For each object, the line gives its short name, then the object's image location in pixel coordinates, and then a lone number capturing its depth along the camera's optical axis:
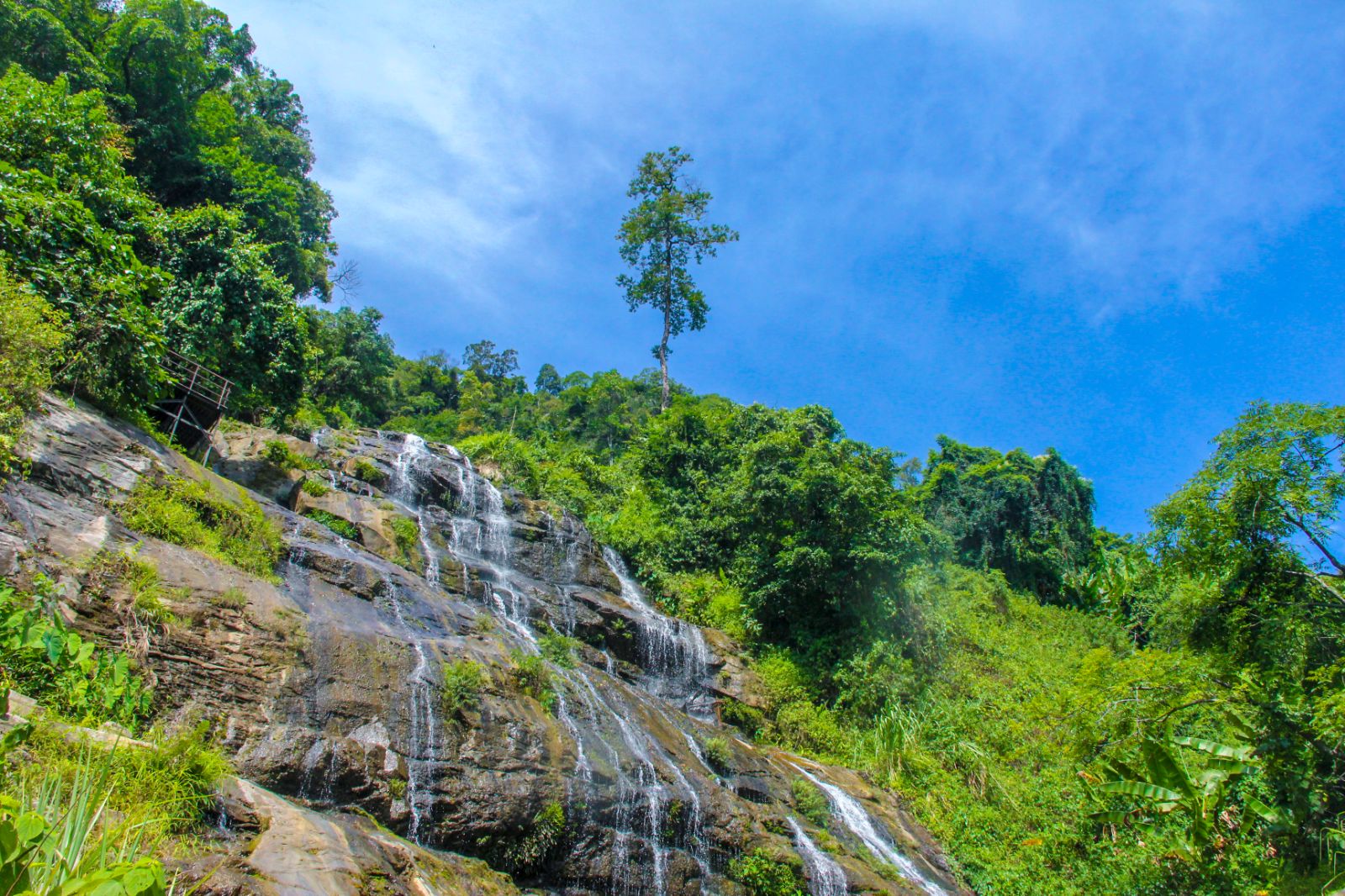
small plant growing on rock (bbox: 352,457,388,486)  20.18
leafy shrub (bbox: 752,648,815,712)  18.56
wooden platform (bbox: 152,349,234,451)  15.80
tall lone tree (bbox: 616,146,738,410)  36.47
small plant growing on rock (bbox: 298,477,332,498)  16.58
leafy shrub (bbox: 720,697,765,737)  17.27
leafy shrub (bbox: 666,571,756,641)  21.53
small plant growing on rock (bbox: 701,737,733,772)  13.27
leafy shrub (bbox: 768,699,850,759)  17.61
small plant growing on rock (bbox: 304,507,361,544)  15.76
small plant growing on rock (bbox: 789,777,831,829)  13.15
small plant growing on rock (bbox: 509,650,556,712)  11.36
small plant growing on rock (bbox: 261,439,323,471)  17.14
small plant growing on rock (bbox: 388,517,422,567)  15.79
